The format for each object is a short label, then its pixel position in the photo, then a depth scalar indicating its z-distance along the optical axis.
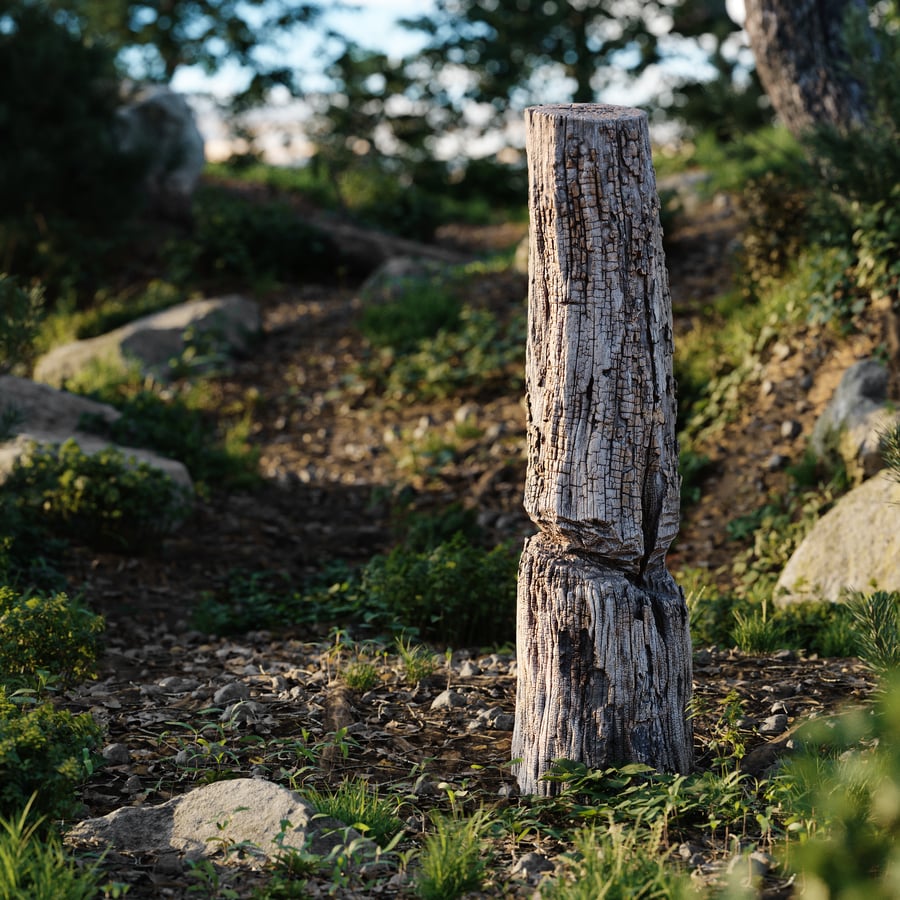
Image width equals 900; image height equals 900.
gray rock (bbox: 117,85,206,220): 14.67
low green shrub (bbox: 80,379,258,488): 8.28
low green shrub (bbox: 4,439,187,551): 6.75
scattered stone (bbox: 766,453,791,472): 7.15
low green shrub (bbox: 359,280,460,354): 10.51
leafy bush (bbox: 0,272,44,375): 6.45
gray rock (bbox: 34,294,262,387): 10.39
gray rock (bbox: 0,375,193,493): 7.15
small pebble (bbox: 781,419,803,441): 7.29
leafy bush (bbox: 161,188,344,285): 13.68
